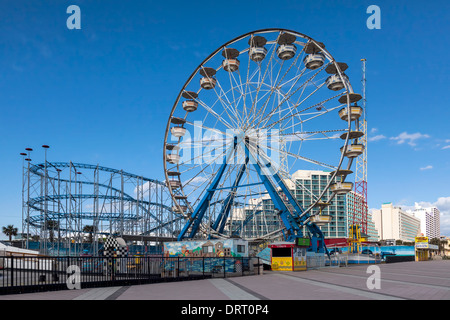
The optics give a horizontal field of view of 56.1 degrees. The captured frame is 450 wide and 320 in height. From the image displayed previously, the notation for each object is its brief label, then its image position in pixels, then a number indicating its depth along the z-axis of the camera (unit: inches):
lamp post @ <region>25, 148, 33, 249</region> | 2020.3
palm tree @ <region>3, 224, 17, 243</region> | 3895.2
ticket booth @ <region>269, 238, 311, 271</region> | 1148.5
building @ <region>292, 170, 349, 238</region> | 5477.4
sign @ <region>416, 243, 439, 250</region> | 2720.0
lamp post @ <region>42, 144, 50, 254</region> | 1974.9
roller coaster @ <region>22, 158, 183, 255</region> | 2176.4
